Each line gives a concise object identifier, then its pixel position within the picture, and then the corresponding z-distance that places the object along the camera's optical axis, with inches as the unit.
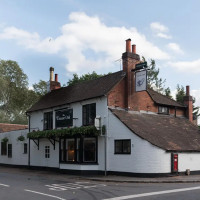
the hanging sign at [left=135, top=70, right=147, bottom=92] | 936.9
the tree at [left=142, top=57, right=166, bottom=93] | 2150.8
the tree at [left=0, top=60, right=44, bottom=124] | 2315.5
